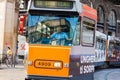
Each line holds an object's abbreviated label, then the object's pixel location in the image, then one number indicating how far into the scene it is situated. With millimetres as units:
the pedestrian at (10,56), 32812
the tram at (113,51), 36847
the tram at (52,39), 17094
